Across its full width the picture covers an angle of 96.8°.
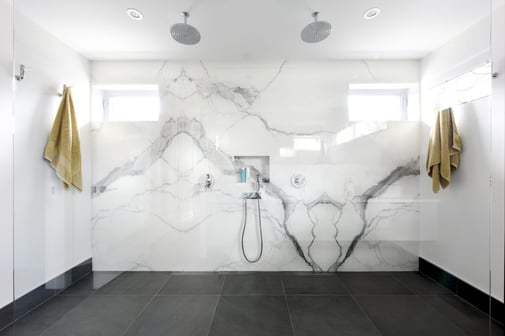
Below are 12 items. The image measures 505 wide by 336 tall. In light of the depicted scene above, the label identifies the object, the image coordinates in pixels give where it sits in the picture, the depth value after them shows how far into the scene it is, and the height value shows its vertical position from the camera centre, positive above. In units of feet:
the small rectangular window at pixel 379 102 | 6.42 +1.90
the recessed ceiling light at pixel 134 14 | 4.92 +3.48
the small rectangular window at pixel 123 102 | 6.51 +1.96
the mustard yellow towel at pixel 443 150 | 5.51 +0.45
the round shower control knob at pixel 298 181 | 6.72 -0.38
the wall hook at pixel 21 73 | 4.86 +2.12
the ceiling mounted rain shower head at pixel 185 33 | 5.26 +3.32
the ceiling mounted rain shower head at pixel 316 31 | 5.17 +3.30
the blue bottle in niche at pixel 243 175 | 6.70 -0.19
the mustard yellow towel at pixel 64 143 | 5.58 +0.68
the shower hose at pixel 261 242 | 6.73 -2.21
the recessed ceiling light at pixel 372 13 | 4.89 +3.44
